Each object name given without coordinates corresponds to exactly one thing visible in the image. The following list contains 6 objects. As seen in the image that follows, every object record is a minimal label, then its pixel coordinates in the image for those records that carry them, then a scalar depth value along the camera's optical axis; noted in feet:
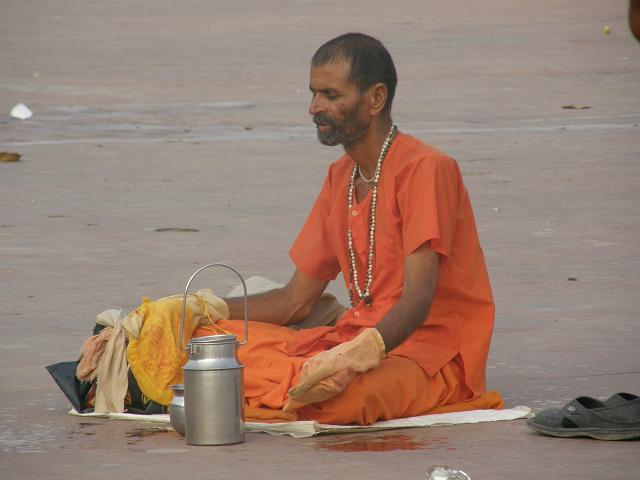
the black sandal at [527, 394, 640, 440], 33.35
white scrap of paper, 106.73
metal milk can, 33.06
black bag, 37.55
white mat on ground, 34.42
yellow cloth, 36.42
